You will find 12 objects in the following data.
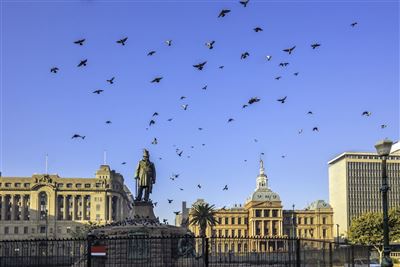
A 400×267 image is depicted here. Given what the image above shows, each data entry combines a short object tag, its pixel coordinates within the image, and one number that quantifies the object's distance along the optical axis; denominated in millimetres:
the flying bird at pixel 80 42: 28900
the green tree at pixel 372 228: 75312
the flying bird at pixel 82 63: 29422
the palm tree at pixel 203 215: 109938
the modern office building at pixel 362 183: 179125
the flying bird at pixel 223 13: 26292
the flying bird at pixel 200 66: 28872
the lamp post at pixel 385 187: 17828
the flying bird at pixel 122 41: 29438
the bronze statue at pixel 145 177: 39844
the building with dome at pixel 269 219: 158625
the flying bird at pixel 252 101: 29672
